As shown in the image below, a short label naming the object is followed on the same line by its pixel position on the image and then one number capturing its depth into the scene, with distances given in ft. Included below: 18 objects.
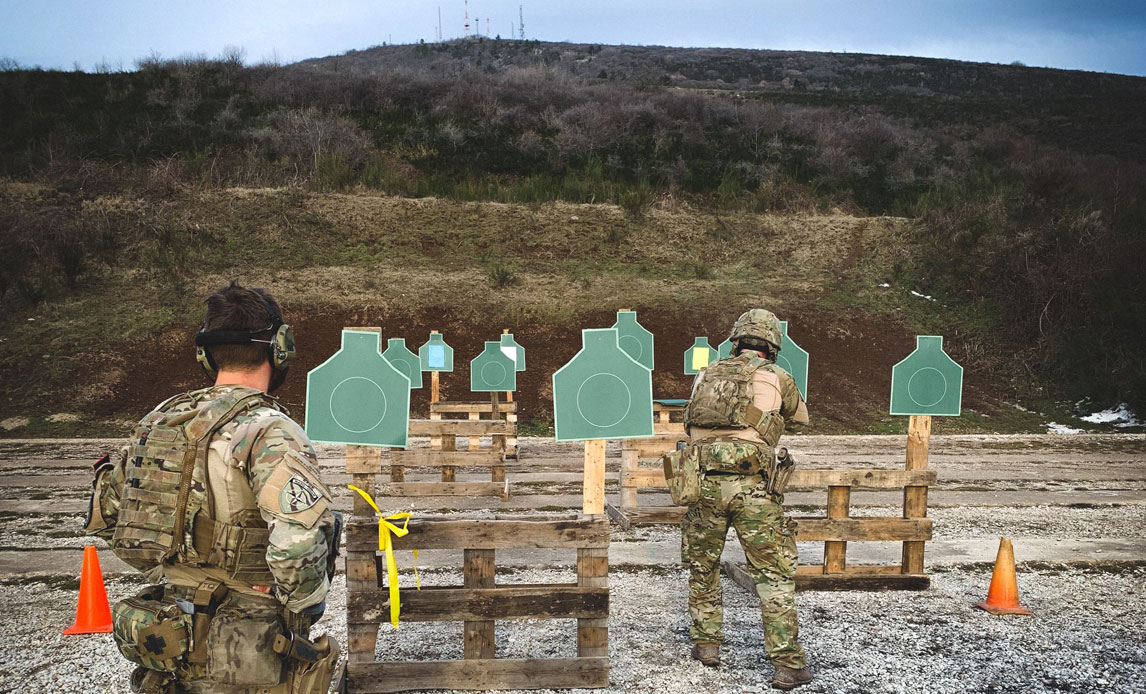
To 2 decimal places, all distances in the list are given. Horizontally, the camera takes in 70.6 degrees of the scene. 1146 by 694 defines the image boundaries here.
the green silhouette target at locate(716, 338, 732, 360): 32.45
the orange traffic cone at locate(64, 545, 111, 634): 16.85
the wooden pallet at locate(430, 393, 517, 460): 39.91
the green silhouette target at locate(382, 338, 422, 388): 36.88
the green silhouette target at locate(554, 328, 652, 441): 16.44
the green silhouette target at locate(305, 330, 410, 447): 15.38
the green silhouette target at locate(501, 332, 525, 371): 38.37
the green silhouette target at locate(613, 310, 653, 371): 35.24
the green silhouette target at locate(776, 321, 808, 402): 26.35
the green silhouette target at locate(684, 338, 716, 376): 30.19
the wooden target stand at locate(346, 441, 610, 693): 13.80
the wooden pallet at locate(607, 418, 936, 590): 19.77
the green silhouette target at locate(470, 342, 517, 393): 38.73
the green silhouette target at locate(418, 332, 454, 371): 40.37
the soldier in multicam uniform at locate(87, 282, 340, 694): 8.27
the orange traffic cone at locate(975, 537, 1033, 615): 18.76
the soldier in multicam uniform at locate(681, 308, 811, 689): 14.43
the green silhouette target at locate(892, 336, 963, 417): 21.66
